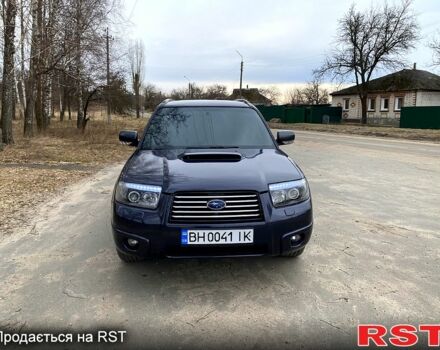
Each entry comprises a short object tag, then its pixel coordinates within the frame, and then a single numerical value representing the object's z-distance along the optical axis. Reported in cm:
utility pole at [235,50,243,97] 4573
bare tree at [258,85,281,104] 8444
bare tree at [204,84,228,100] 6556
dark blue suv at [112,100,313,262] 328
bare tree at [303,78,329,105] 7884
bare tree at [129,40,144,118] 5472
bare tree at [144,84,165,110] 8015
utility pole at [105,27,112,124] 1866
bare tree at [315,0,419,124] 3694
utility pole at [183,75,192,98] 6607
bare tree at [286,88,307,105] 8250
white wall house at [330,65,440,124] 4269
